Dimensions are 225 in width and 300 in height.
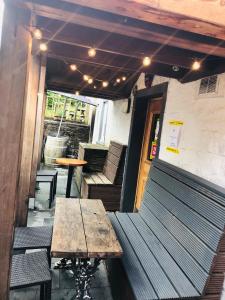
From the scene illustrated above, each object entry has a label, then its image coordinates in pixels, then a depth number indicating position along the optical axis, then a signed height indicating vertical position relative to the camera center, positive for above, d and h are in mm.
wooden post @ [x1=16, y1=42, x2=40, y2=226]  3103 -423
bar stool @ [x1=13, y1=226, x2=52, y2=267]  2531 -1270
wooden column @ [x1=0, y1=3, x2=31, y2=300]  1498 +50
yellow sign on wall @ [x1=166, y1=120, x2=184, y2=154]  3184 -31
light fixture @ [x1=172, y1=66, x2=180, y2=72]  2998 +760
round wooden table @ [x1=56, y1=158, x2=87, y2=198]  5387 -888
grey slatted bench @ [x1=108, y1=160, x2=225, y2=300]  2002 -1085
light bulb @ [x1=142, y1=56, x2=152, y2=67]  2434 +676
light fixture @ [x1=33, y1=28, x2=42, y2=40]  1966 +674
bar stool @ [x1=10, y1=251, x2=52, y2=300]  1995 -1279
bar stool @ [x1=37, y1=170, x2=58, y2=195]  5574 -1208
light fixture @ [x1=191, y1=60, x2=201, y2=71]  2355 +657
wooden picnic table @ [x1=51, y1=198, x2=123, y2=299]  2044 -1008
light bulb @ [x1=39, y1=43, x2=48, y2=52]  2559 +721
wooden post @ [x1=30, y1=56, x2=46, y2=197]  3932 -151
